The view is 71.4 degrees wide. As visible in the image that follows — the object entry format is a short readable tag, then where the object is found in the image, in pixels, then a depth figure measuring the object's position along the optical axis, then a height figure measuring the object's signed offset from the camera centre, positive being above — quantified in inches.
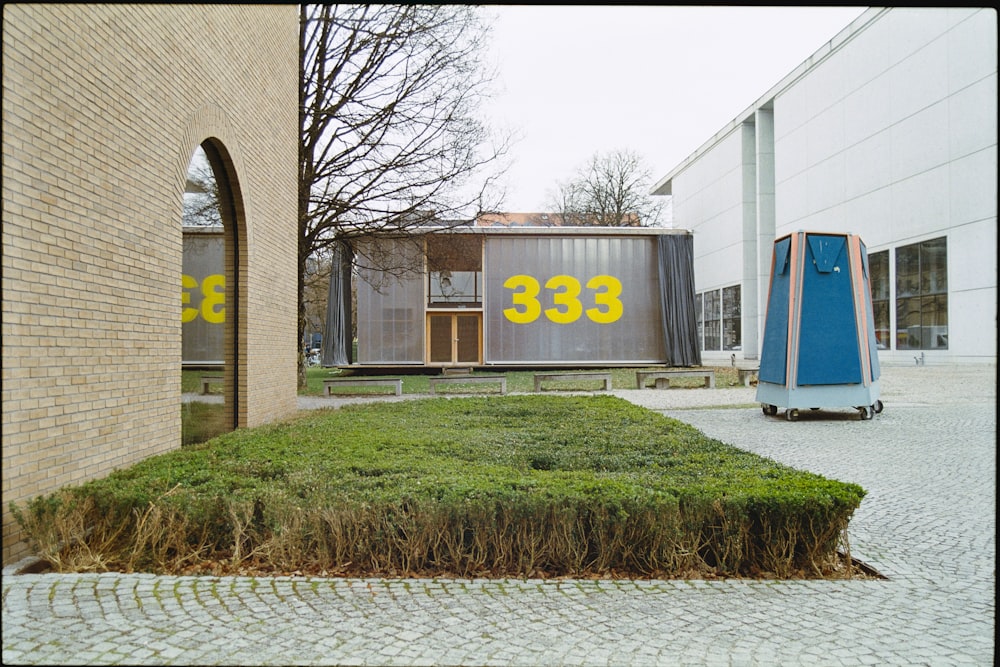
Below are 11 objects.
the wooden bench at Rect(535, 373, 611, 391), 738.2 -37.7
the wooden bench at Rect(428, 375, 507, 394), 711.7 -37.7
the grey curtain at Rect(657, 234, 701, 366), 1047.0 +64.8
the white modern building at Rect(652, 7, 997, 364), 721.0 +219.1
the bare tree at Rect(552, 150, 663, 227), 1615.4 +342.1
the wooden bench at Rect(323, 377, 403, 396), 682.2 -39.7
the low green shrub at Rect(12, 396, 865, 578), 170.4 -46.0
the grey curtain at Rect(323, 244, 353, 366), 1051.9 +34.5
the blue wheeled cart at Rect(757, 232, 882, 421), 460.8 +10.7
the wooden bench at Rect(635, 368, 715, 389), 764.0 -37.6
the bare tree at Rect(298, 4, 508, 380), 716.7 +235.5
